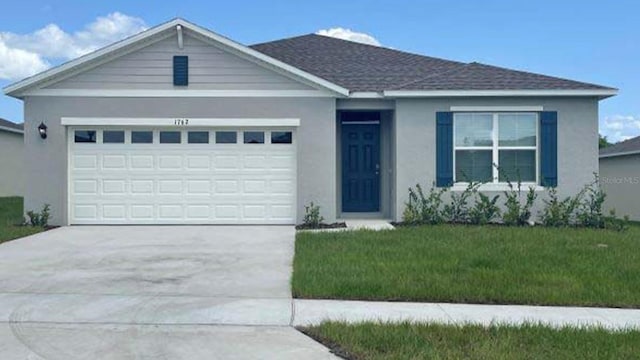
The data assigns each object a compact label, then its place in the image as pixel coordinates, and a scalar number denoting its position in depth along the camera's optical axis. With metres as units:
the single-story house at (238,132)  13.43
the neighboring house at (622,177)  20.67
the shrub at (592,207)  13.35
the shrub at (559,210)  13.24
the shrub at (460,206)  13.62
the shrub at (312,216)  13.38
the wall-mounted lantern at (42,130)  13.30
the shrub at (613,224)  13.12
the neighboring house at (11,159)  23.11
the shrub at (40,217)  13.23
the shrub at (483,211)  13.37
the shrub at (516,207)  13.32
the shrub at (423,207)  13.42
